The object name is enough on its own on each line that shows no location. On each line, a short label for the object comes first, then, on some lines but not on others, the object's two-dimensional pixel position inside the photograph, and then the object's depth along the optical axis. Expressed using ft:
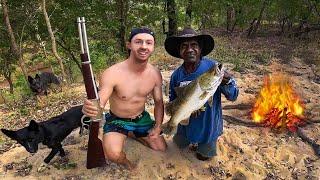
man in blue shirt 8.51
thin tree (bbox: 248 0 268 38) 34.24
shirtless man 8.76
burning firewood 12.22
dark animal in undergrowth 19.18
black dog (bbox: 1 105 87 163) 9.03
